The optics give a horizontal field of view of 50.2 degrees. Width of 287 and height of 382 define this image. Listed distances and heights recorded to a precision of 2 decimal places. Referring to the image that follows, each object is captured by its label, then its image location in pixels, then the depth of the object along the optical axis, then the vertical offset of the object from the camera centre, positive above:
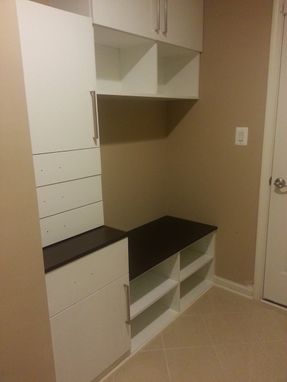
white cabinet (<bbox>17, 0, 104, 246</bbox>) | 1.38 +0.05
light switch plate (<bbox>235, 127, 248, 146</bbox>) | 2.31 -0.11
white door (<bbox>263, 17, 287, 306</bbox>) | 2.12 -0.70
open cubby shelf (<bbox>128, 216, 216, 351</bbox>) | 2.07 -1.15
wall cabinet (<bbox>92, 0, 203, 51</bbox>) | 1.64 +0.62
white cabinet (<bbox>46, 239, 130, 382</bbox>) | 1.45 -0.96
